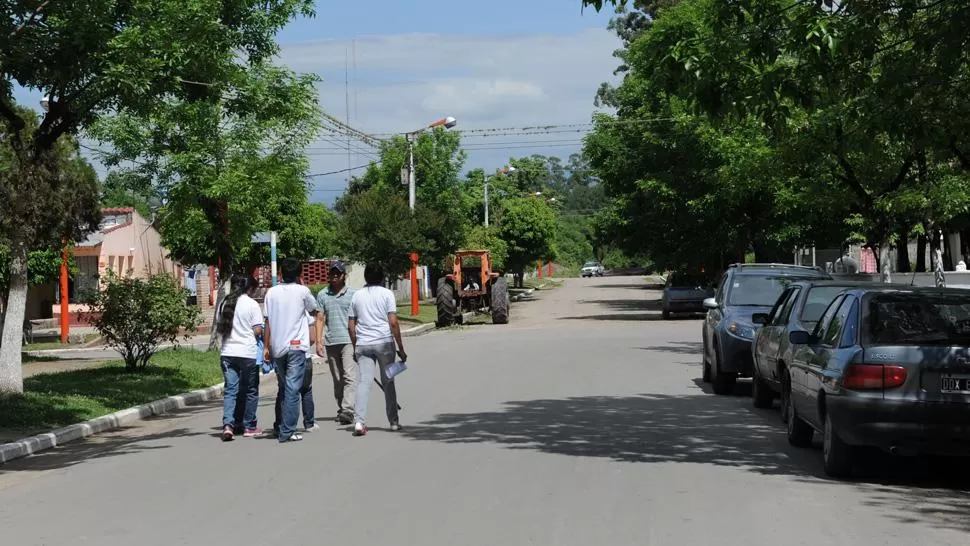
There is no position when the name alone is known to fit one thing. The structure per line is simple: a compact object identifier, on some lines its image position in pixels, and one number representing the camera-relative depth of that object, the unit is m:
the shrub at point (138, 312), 19.75
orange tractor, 38.41
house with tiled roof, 45.50
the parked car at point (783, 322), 13.12
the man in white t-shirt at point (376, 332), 12.91
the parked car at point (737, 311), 16.22
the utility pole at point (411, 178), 45.49
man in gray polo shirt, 13.70
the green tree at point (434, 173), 54.59
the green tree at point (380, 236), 42.72
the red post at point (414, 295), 45.02
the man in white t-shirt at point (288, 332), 12.63
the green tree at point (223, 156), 21.83
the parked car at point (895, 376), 9.10
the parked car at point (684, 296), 40.06
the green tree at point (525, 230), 78.06
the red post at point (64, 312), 33.78
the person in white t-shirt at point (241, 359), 12.88
